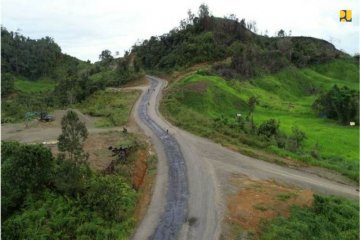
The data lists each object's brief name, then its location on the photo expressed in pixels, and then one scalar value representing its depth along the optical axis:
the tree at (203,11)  118.82
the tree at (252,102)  57.75
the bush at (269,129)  49.31
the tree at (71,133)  26.14
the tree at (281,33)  142.62
